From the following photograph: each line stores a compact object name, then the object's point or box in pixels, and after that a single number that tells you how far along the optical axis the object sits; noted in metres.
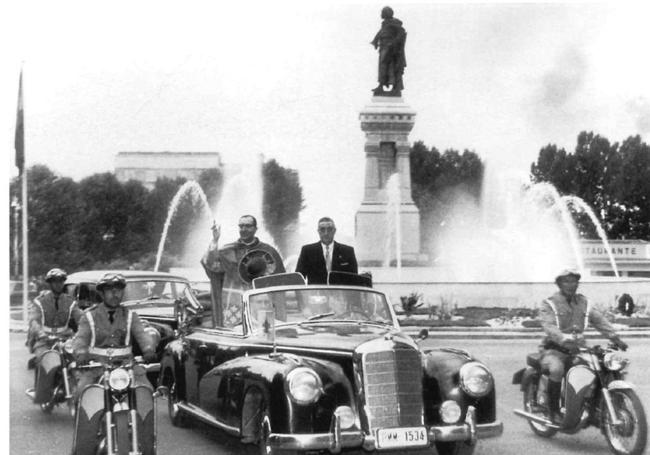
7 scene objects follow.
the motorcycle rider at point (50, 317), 9.80
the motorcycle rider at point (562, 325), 8.03
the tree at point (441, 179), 58.41
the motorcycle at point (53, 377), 9.41
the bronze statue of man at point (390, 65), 27.21
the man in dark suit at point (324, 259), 10.13
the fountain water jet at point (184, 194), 47.49
